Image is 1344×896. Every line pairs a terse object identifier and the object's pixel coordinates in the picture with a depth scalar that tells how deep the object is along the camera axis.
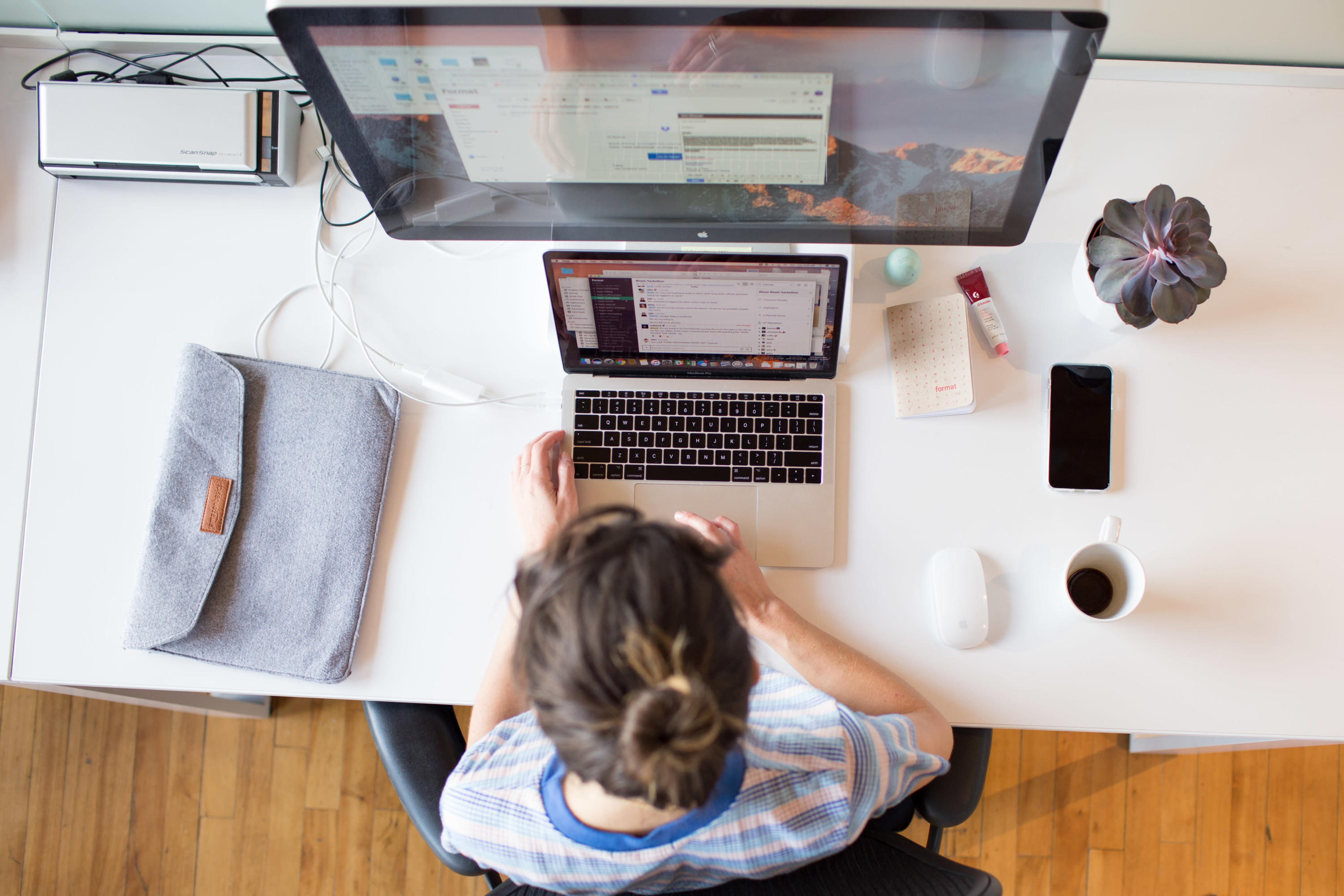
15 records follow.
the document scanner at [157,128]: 1.01
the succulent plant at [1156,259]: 0.89
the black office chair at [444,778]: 0.90
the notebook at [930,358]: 0.98
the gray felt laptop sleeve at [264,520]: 0.97
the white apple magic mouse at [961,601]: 0.94
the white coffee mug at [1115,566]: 0.91
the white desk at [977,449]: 0.96
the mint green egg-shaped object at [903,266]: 0.99
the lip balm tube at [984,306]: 1.00
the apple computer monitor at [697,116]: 0.61
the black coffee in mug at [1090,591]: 0.98
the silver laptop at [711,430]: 0.96
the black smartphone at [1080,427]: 0.98
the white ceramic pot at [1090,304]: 0.99
